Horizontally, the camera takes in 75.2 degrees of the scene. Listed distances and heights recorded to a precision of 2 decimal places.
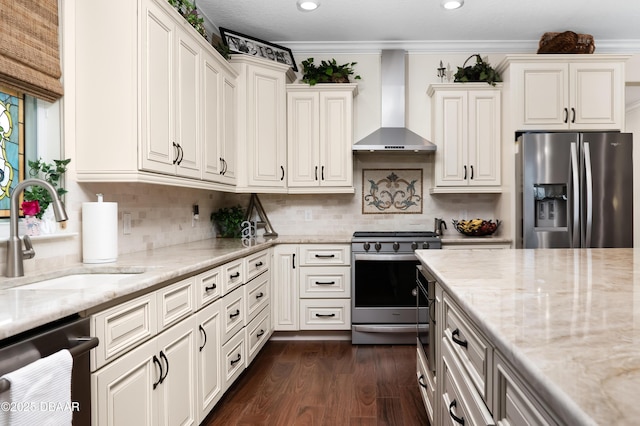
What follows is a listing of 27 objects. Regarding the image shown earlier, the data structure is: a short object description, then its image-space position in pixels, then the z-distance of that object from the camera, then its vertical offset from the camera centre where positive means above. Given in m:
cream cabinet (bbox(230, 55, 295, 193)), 3.52 +0.77
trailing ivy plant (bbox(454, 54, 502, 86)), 3.82 +1.28
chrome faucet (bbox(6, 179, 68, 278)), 1.48 -0.07
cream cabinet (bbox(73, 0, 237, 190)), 2.00 +0.60
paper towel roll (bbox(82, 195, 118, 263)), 1.94 -0.09
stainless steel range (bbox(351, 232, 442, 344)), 3.53 -0.66
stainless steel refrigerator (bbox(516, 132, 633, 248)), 3.39 +0.19
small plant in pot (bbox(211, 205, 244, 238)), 3.71 -0.08
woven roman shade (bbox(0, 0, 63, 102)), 1.62 +0.69
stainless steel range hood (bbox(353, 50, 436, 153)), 4.07 +1.16
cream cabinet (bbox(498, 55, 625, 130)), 3.58 +1.05
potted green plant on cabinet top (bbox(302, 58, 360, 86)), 3.90 +1.30
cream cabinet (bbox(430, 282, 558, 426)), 0.83 -0.45
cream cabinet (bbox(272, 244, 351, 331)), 3.64 -0.66
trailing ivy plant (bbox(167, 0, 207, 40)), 2.48 +1.23
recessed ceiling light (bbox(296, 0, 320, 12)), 3.20 +1.62
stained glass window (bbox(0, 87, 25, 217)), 1.69 +0.29
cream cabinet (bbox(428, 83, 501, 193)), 3.84 +0.70
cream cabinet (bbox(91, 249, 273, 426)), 1.37 -0.59
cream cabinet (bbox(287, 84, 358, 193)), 3.87 +0.69
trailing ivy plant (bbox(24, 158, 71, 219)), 1.76 +0.16
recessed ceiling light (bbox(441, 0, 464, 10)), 3.21 +1.61
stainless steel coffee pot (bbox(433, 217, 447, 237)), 4.00 -0.14
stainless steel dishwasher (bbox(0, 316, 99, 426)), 0.96 -0.35
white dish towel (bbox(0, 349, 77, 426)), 0.89 -0.42
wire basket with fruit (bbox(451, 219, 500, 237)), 3.85 -0.16
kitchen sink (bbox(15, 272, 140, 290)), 1.61 -0.28
